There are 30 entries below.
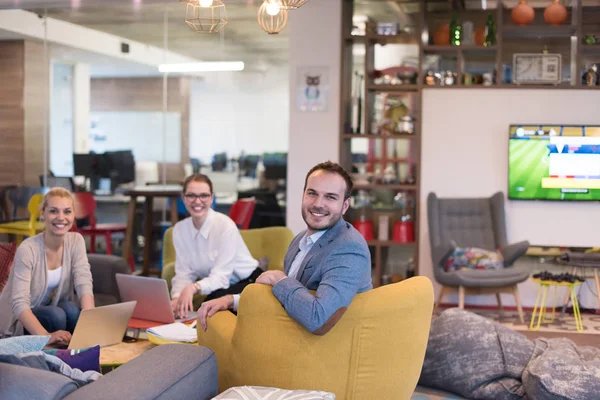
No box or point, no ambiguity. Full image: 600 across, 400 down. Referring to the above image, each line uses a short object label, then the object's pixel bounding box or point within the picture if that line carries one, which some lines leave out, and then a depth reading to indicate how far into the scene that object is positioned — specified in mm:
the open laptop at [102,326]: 3518
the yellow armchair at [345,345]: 2977
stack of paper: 3627
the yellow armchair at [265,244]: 5457
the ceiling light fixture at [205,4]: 4203
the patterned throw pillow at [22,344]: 2553
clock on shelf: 7582
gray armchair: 7062
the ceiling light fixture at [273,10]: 4379
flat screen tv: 7430
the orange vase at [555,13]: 7555
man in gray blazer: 2926
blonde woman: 4078
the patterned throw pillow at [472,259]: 7129
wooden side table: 8305
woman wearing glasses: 4770
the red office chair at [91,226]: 8305
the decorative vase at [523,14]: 7562
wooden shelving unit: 7605
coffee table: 3438
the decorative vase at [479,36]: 7762
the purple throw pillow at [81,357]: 2758
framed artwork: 7809
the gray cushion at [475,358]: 4469
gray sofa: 2234
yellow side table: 6500
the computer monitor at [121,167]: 9078
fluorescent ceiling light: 8805
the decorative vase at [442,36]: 7750
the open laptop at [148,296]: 3906
